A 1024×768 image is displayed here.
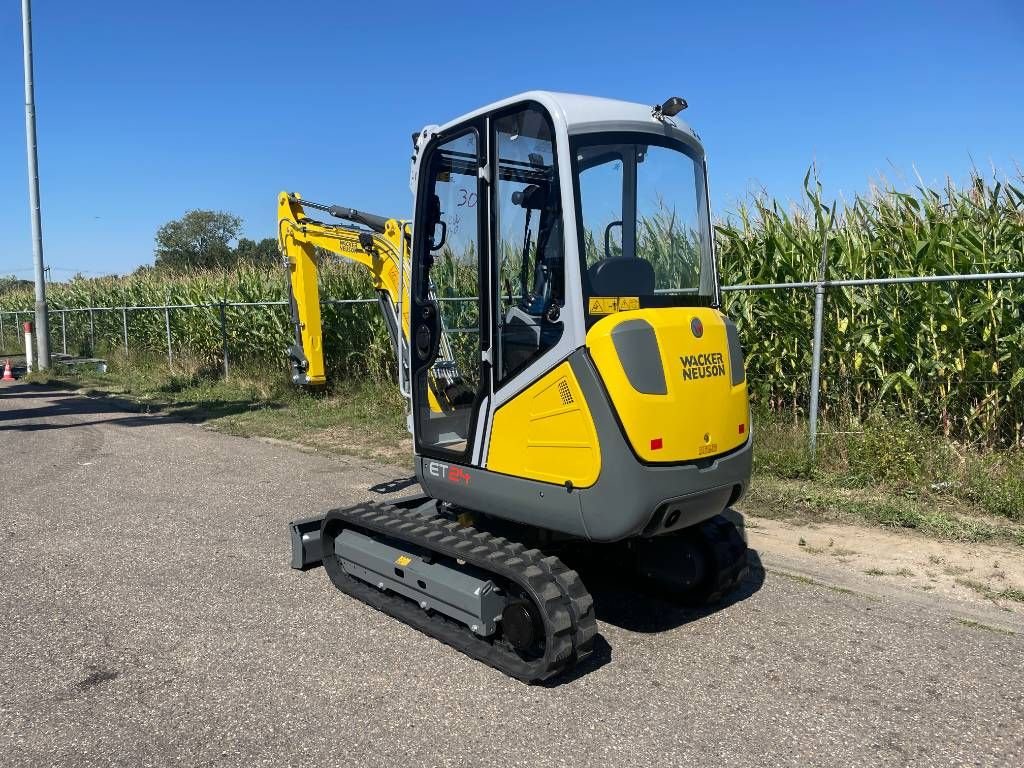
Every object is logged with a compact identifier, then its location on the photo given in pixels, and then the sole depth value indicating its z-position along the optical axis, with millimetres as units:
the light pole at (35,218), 16688
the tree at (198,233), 63906
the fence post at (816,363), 6980
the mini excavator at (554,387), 3588
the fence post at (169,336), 16141
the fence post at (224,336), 14225
